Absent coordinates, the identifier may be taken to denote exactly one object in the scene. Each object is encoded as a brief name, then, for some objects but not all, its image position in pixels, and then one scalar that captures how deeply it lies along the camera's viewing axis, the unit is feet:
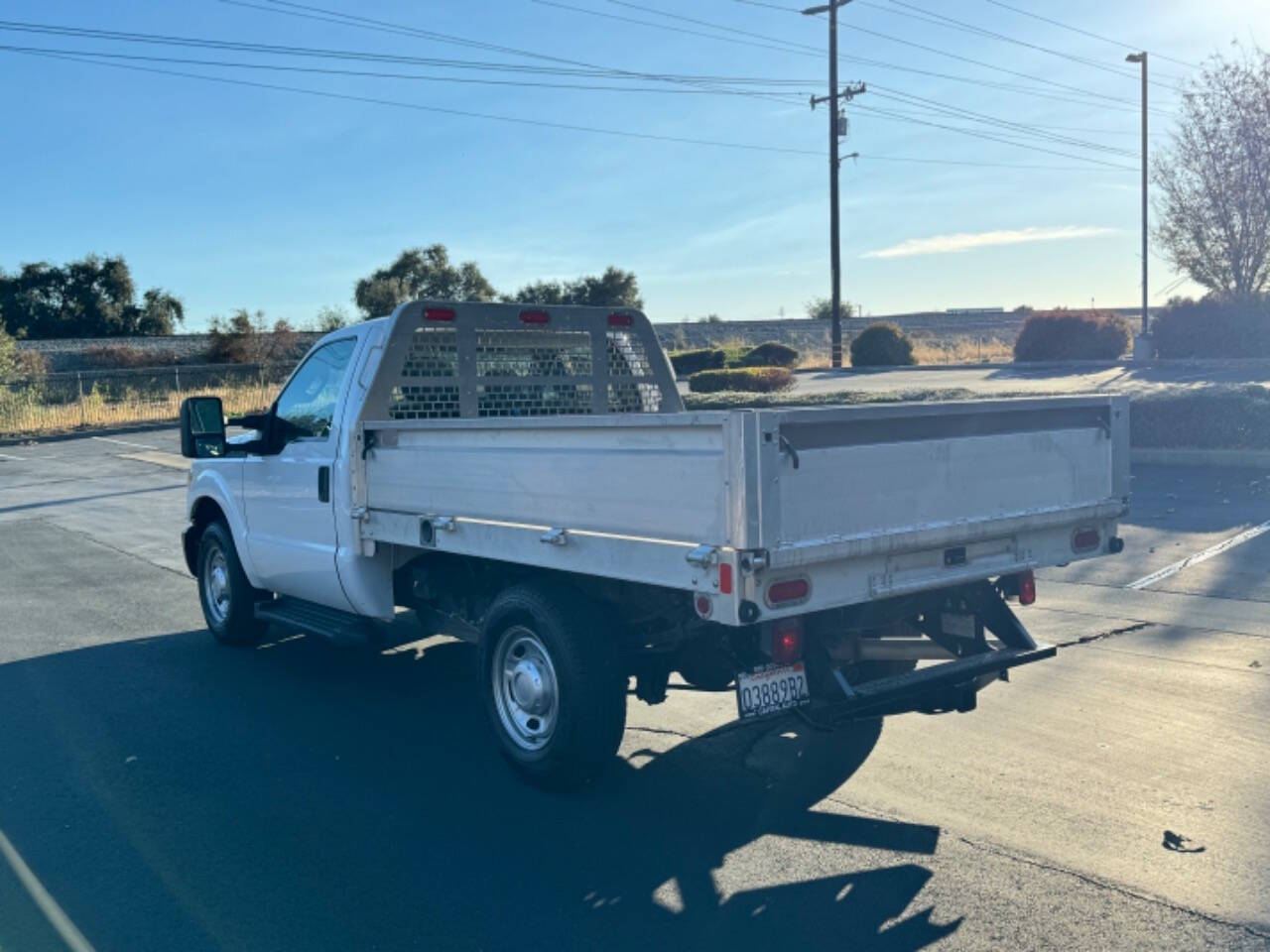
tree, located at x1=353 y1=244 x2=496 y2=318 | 156.66
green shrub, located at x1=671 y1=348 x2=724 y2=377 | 123.85
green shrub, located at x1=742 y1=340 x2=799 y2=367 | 123.03
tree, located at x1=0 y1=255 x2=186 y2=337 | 180.14
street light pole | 110.11
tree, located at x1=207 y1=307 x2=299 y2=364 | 152.35
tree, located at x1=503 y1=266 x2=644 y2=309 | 150.61
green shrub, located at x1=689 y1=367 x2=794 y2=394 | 91.50
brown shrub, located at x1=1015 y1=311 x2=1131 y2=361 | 110.11
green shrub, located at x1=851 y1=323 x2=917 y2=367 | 126.52
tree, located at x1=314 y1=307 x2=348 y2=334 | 147.85
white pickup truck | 14.56
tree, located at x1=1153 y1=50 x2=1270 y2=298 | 92.53
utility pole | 120.78
